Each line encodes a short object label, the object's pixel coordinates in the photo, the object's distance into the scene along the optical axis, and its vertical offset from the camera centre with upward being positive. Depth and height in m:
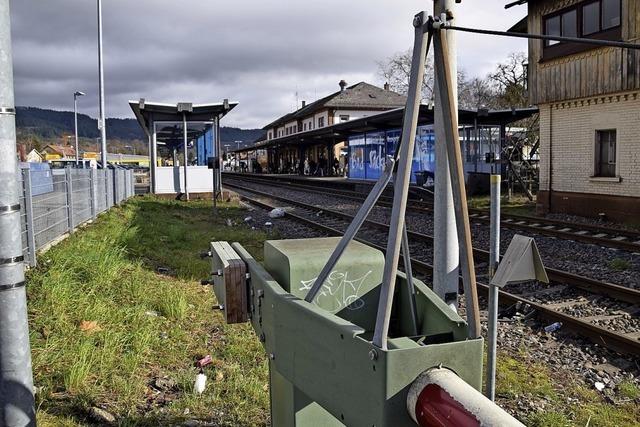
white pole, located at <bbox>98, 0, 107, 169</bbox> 20.75 +2.99
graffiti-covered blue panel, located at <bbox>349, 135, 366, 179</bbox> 34.09 +0.82
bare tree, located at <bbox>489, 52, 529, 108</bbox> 43.72 +6.74
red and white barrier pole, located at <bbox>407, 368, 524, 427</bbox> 1.44 -0.62
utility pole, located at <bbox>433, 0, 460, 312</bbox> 4.13 -0.47
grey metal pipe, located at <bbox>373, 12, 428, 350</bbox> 1.76 -0.03
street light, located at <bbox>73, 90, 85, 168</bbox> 42.89 +4.44
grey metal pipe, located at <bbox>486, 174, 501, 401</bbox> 3.68 -0.58
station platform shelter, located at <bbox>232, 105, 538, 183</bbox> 25.14 +1.62
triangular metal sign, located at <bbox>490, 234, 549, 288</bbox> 3.36 -0.57
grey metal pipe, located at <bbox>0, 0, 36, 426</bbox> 2.48 -0.45
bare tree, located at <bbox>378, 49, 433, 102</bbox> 65.06 +11.47
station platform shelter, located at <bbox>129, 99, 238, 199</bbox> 21.31 +1.86
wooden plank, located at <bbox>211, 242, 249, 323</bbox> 2.81 -0.58
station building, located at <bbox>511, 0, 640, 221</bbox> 14.47 +1.66
